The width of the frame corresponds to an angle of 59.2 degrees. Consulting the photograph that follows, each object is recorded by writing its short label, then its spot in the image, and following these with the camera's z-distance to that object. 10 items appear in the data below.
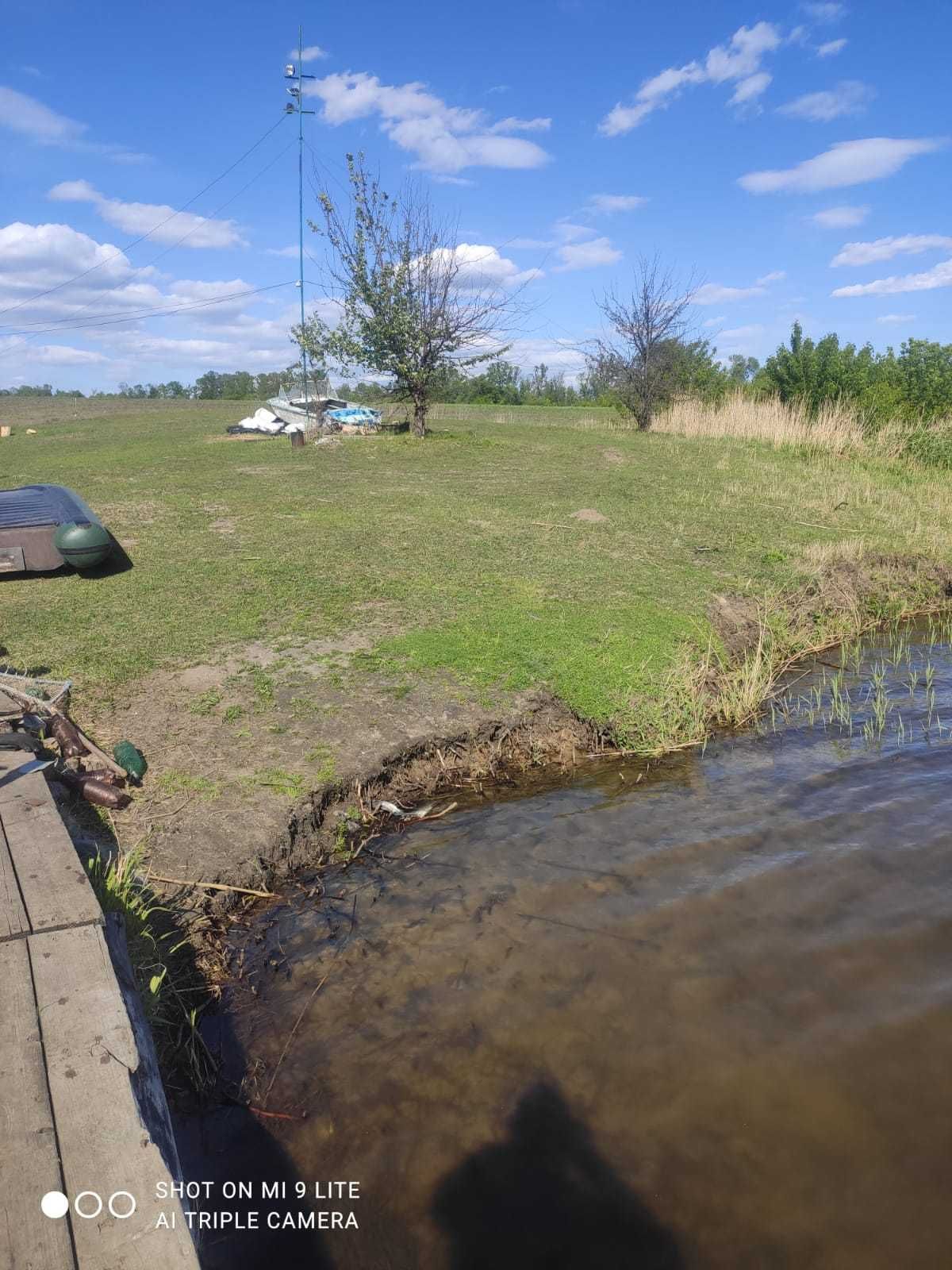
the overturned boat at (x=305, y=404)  22.17
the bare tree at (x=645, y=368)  21.78
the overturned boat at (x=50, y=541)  7.16
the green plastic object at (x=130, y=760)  4.29
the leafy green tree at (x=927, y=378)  19.50
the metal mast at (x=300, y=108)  20.62
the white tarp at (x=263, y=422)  24.09
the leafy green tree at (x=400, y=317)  18.52
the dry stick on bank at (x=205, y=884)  3.69
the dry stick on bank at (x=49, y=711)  4.27
